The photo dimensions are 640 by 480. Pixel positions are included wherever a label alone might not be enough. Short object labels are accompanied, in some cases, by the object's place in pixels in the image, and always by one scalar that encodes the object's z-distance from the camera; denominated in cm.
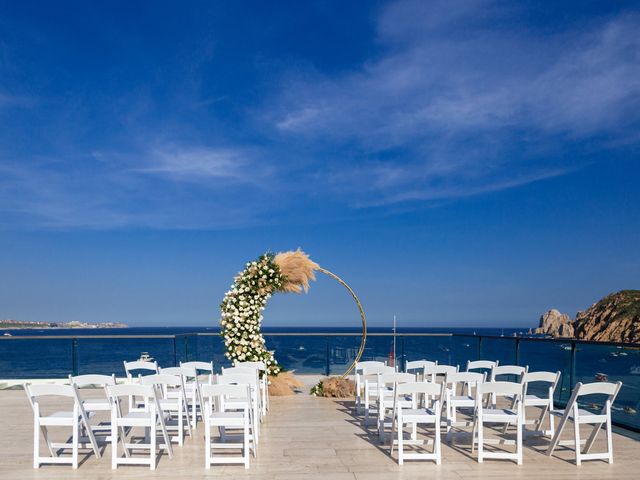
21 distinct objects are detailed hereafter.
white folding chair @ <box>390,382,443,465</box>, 511
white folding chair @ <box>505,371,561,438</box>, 603
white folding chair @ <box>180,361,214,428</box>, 660
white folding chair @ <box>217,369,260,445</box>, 562
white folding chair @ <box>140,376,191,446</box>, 591
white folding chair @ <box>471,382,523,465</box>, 511
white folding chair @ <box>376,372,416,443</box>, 596
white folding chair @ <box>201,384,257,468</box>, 498
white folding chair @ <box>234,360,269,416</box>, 756
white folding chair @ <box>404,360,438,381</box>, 751
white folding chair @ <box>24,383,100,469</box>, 487
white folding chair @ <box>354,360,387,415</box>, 768
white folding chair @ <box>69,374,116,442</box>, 554
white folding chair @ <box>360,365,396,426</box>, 685
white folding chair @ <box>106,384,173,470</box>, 492
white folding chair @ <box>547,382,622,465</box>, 511
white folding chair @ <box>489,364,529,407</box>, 665
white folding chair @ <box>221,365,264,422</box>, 657
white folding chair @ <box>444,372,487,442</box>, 593
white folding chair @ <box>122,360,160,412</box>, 689
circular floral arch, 962
